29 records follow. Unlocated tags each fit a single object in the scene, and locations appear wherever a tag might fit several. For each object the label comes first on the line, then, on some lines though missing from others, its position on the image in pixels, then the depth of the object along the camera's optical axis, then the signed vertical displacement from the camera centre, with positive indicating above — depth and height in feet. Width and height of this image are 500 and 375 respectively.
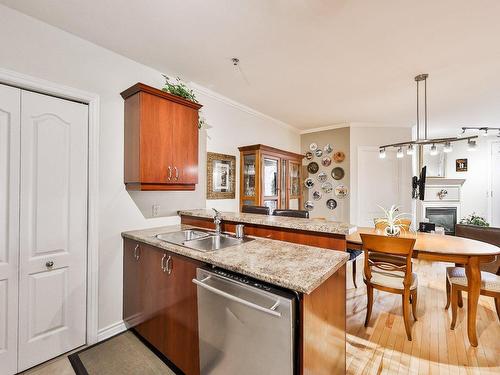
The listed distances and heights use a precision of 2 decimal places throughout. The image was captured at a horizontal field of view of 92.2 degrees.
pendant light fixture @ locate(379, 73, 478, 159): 8.45 +1.69
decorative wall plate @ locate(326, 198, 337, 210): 15.30 -0.98
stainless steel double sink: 6.41 -1.47
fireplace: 18.95 -2.24
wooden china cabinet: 11.43 +0.57
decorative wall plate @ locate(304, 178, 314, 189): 16.22 +0.33
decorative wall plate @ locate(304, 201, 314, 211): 16.10 -1.16
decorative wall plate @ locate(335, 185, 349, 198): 14.97 -0.19
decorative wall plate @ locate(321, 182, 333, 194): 15.49 +0.06
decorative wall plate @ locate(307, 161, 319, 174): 16.03 +1.39
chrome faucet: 6.89 -0.99
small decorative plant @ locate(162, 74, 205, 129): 7.86 +3.27
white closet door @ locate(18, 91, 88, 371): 5.80 -1.05
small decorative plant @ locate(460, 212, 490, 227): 17.50 -2.34
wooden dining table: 6.71 -1.95
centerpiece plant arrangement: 8.63 -1.48
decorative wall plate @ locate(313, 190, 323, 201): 15.89 -0.47
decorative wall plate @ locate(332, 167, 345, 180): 15.10 +0.95
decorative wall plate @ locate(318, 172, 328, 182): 15.70 +0.72
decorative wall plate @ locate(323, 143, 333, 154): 15.56 +2.58
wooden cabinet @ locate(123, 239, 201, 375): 5.06 -2.77
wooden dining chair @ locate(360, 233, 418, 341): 6.81 -2.66
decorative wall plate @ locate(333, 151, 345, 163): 15.01 +1.99
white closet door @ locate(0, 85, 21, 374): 5.49 -0.82
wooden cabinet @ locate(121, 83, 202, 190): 6.86 +1.44
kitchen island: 3.75 -2.05
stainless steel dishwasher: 3.49 -2.25
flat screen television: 9.93 +0.23
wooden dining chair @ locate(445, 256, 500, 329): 6.99 -2.86
